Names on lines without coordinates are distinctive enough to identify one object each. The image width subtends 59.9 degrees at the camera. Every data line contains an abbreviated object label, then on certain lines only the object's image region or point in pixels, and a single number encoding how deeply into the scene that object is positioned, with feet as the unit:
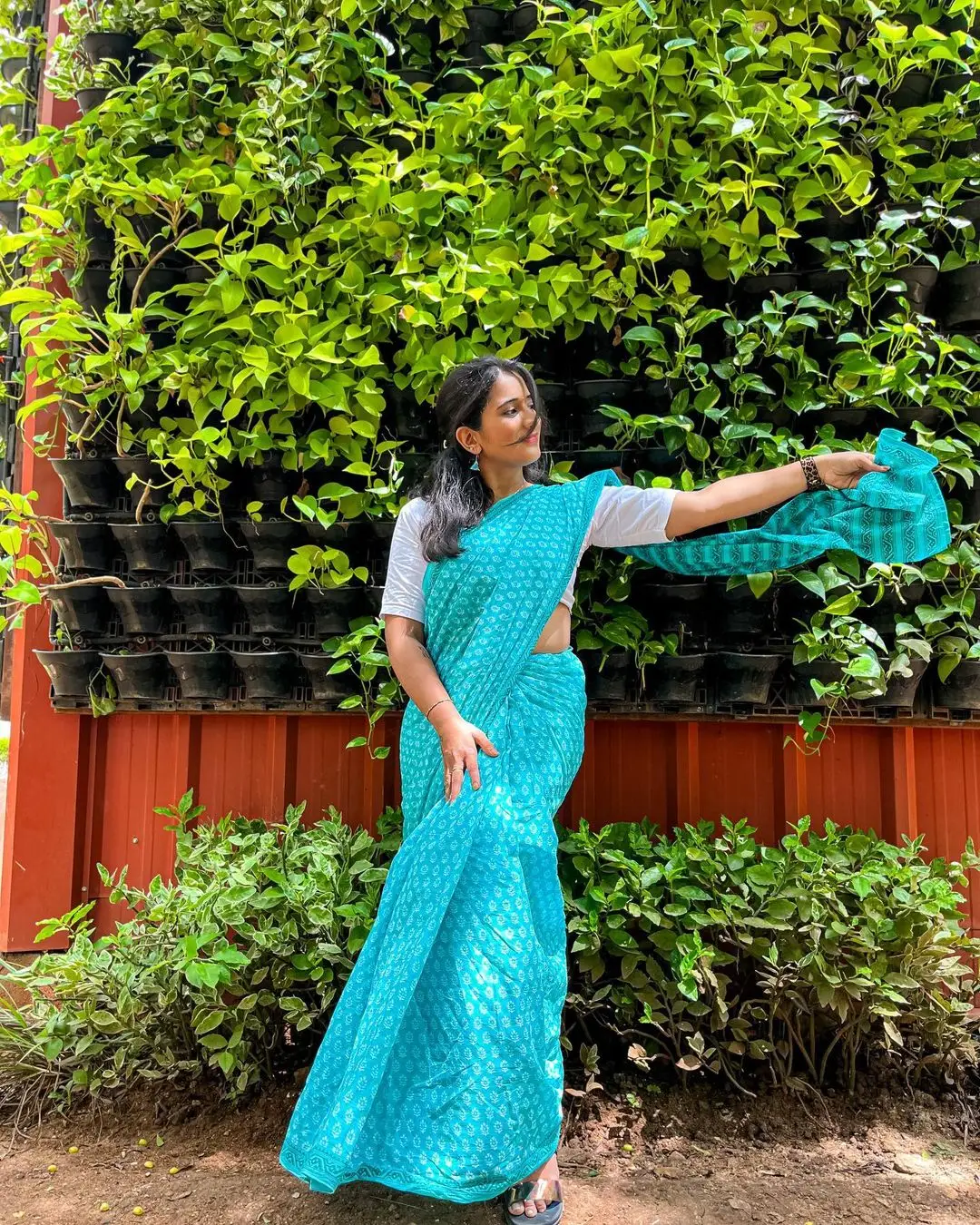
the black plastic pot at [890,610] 7.71
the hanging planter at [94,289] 8.90
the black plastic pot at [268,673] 8.41
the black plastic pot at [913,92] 7.88
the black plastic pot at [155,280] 8.80
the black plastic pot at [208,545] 8.53
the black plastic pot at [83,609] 8.77
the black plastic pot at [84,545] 8.82
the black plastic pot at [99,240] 8.96
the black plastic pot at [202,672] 8.57
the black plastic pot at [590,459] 8.06
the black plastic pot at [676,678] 7.89
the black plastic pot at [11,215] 10.34
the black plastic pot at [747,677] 7.79
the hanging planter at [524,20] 8.32
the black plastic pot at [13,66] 10.18
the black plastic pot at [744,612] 7.86
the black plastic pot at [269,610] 8.35
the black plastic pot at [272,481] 8.50
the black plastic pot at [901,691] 7.73
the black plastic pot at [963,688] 7.70
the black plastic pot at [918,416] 7.66
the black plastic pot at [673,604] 7.88
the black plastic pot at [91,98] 8.93
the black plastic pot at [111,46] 8.93
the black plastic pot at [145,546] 8.70
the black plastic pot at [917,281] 7.78
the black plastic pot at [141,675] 8.69
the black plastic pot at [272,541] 8.38
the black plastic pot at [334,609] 8.23
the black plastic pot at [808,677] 7.59
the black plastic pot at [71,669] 8.77
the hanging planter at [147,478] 8.65
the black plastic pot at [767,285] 7.97
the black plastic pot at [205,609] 8.49
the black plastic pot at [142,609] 8.63
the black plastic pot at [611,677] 8.01
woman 5.25
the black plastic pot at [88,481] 8.80
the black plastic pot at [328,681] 8.32
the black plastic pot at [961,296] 7.88
